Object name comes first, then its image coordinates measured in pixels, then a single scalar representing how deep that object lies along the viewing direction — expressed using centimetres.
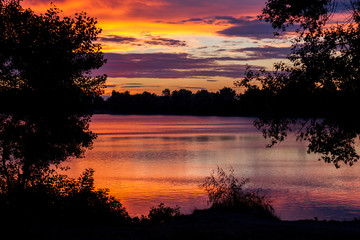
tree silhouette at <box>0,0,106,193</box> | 1781
